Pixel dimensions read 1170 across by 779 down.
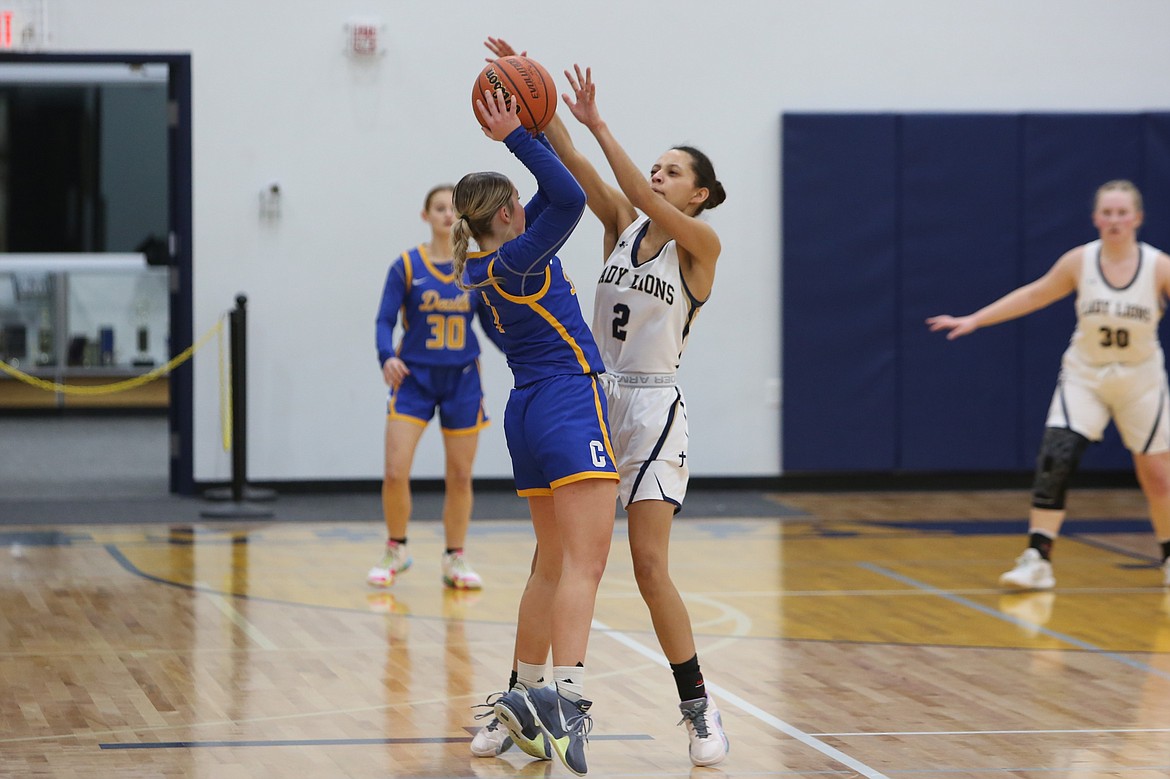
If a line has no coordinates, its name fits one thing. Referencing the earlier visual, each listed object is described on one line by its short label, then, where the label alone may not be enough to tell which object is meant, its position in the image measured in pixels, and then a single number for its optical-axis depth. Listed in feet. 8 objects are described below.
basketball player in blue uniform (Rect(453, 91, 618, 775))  26.18
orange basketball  26.68
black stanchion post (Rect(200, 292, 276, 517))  61.67
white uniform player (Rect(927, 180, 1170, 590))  47.16
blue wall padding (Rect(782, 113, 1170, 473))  69.56
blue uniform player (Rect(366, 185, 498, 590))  46.06
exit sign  64.18
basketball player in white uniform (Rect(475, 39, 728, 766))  27.71
